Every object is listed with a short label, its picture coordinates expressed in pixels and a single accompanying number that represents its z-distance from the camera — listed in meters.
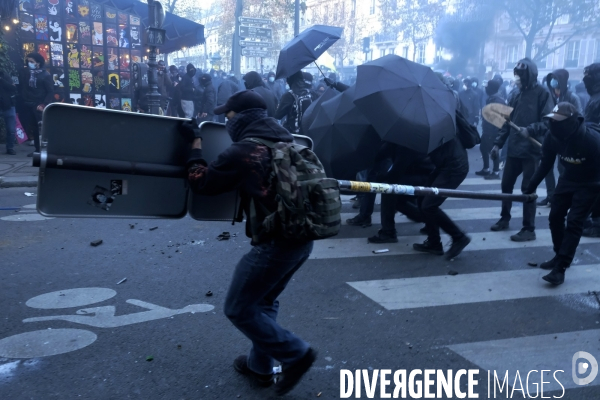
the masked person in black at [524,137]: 7.20
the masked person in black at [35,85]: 12.31
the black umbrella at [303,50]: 8.03
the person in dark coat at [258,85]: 9.55
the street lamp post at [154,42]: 12.70
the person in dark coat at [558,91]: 8.94
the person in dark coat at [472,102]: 16.31
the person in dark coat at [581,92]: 13.80
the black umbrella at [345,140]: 6.50
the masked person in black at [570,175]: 5.28
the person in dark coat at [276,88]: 17.64
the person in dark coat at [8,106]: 12.23
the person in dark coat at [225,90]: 15.25
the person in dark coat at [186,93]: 16.86
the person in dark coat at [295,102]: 8.59
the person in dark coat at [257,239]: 3.08
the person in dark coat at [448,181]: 6.12
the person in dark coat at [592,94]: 7.72
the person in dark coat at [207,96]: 15.52
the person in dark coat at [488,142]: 12.09
